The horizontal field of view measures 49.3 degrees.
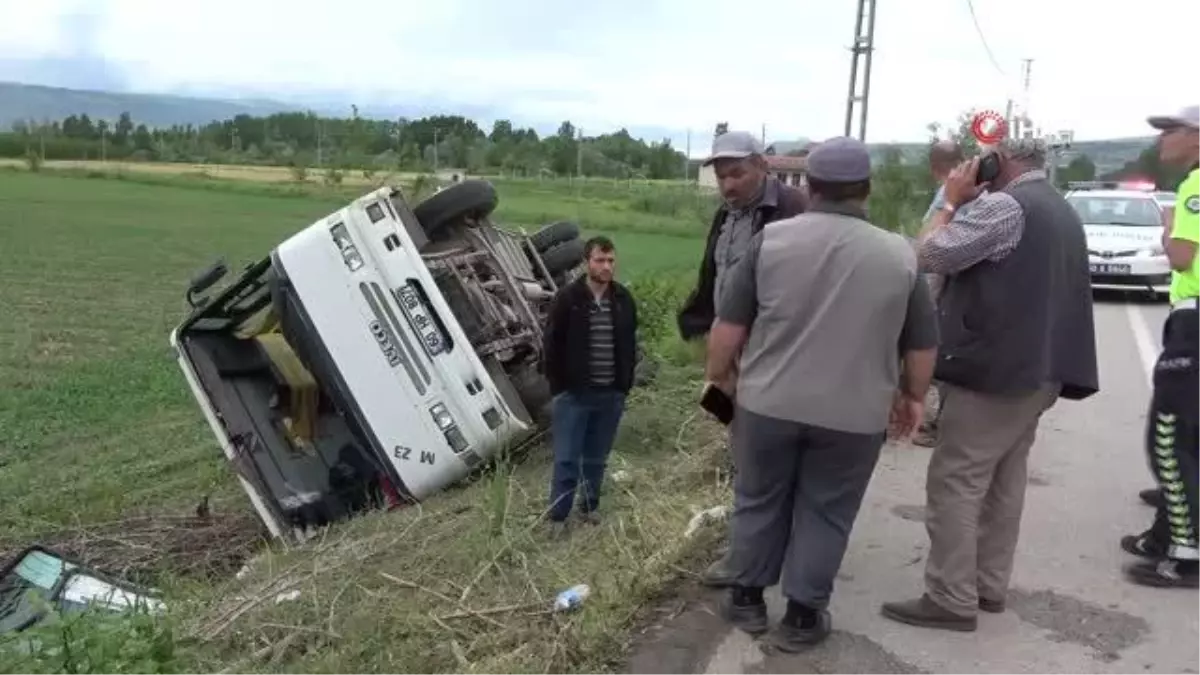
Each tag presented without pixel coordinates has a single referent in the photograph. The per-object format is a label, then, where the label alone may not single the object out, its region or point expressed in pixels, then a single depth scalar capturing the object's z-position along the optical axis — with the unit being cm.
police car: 1630
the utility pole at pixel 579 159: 7631
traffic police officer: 518
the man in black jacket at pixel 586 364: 636
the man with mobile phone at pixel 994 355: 440
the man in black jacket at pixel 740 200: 507
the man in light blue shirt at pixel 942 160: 617
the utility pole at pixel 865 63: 1986
